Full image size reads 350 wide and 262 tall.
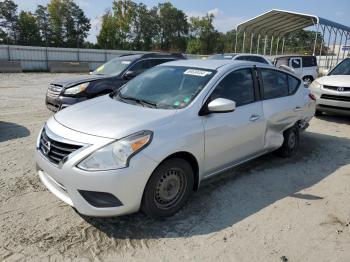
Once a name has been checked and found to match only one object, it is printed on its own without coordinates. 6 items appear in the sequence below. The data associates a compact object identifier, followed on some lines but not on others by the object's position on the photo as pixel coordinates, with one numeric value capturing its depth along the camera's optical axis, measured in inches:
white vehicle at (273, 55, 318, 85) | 663.8
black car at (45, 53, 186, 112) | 300.0
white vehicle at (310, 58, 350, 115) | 330.0
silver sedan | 124.0
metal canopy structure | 1002.1
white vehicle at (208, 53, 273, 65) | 531.8
